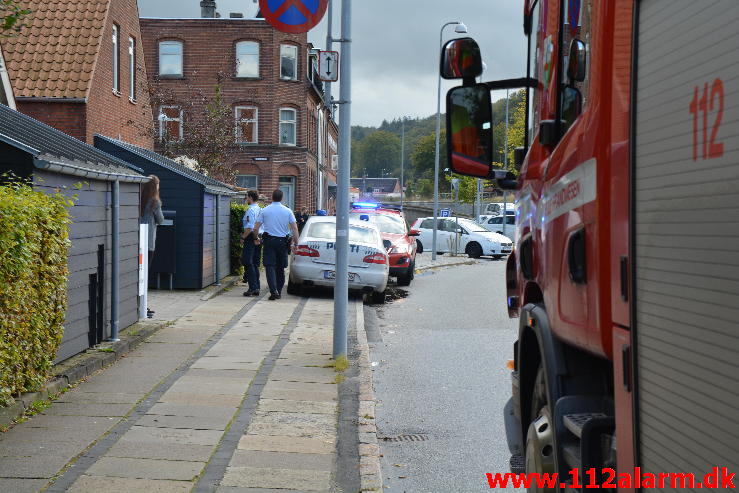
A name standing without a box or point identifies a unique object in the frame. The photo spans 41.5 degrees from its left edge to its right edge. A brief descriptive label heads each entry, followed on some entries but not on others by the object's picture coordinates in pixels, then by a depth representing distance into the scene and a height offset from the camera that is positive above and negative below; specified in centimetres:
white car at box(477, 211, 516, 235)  4919 +140
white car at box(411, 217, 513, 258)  3691 +47
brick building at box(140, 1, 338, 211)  4972 +888
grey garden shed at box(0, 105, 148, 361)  799 +30
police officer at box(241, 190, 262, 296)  1683 -8
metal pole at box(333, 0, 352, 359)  987 +58
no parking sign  925 +224
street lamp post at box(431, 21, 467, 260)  3212 +405
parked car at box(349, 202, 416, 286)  2144 +22
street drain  691 -134
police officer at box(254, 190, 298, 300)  1609 +24
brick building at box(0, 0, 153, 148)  1980 +381
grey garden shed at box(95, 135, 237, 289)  1648 +57
